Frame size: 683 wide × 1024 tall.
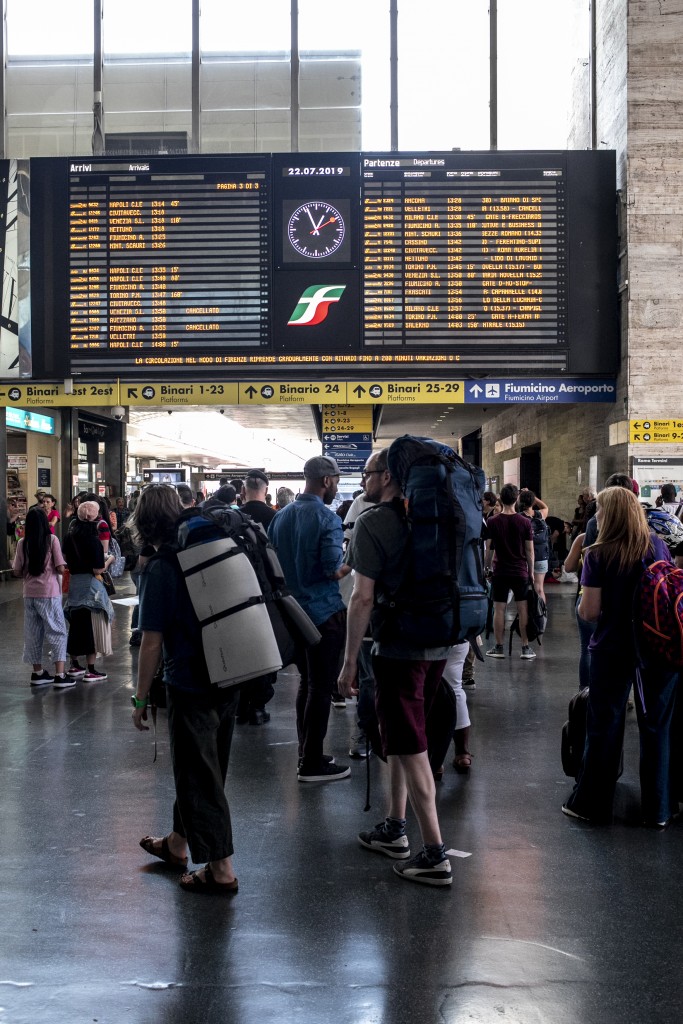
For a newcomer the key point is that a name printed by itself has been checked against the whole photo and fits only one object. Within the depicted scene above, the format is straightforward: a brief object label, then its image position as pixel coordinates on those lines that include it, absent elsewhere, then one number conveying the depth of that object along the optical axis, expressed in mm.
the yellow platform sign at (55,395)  12992
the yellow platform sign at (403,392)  12820
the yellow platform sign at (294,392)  12992
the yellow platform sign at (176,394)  12953
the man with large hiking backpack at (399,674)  3800
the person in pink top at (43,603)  8094
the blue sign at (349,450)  15328
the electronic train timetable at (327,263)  12516
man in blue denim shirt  5340
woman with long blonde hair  4551
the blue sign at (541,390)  12758
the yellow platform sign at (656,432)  12477
